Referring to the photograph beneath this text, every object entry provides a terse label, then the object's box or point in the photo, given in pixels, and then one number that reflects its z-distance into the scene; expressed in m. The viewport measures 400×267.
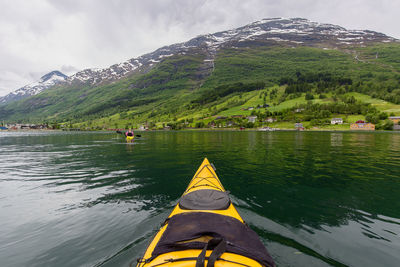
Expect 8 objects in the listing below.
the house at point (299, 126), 131.39
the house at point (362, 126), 116.12
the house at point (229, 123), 164.93
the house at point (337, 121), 129.75
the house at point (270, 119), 159.04
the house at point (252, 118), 167.19
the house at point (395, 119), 113.00
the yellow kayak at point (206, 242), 3.83
